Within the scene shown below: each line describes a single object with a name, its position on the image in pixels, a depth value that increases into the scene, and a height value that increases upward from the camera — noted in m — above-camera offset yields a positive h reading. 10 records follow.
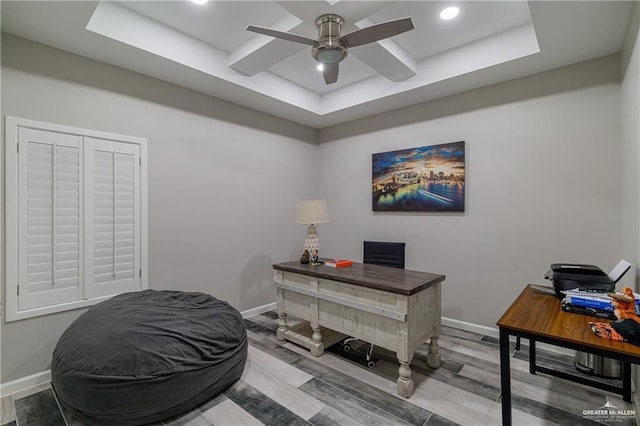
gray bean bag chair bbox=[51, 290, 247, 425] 1.82 -0.96
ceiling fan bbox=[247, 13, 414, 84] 1.97 +1.23
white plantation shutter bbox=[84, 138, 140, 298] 2.69 -0.01
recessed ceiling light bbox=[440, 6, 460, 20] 2.46 +1.68
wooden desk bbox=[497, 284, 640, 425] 1.26 -0.56
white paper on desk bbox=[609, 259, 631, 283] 1.86 -0.36
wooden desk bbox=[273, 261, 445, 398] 2.21 -0.77
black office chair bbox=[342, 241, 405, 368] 3.46 -0.46
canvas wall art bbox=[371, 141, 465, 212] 3.45 +0.44
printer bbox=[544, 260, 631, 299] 1.91 -0.42
